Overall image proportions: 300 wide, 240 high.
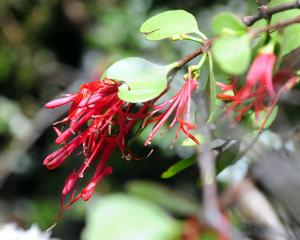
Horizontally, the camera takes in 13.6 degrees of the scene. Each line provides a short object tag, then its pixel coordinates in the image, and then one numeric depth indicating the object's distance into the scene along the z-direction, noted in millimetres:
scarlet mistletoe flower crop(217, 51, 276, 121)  685
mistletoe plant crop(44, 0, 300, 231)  707
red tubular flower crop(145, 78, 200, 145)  746
